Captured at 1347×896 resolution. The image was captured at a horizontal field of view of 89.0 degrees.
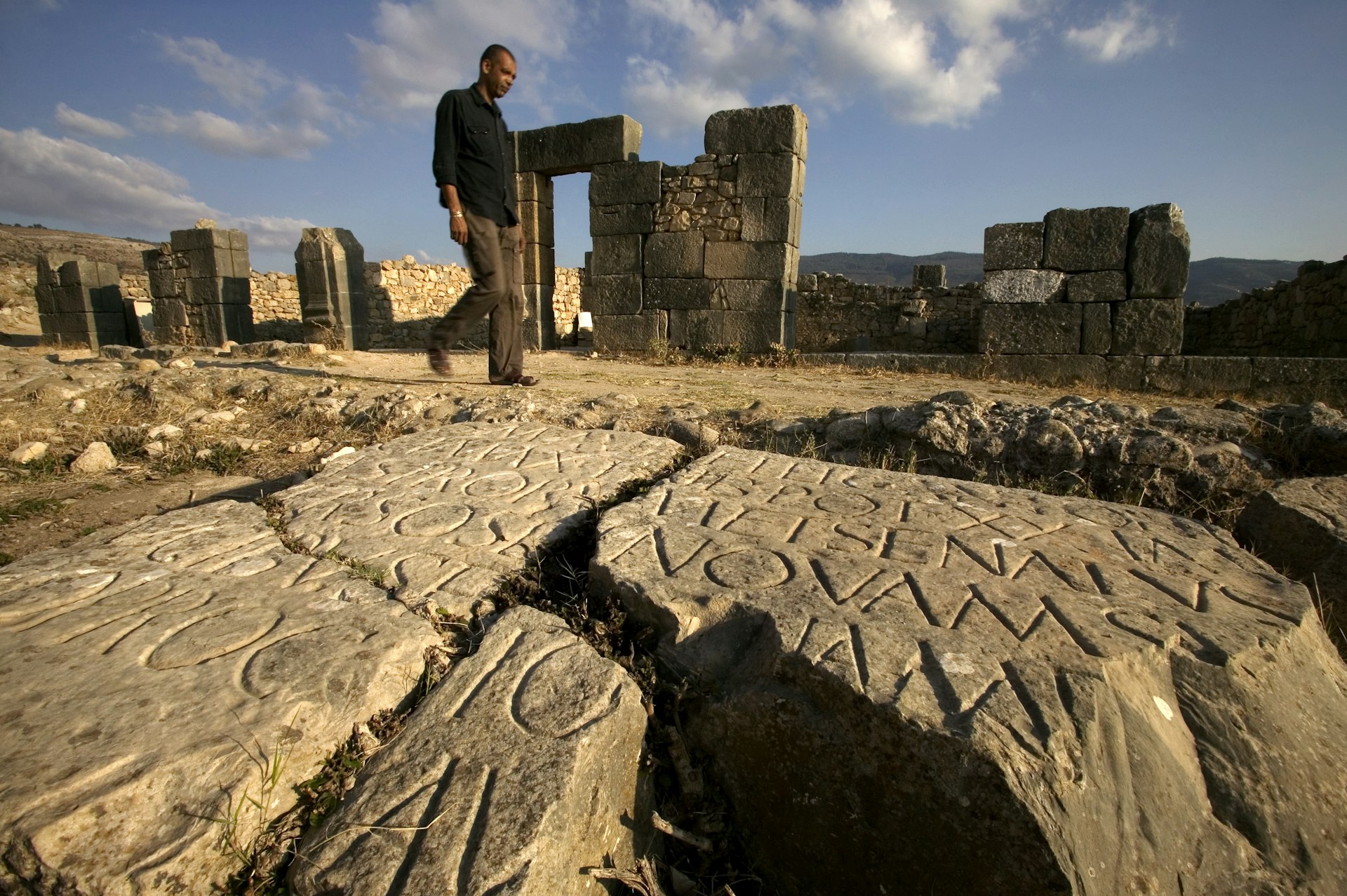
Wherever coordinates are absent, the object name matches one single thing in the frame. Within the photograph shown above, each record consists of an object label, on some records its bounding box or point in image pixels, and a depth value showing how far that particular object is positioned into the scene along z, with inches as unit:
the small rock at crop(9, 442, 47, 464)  143.7
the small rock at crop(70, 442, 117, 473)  143.0
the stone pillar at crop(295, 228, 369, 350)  399.9
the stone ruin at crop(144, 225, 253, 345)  468.8
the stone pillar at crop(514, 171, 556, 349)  369.1
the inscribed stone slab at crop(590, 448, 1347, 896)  52.5
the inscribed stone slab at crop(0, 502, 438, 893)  46.9
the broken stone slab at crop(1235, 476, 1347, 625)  86.5
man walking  174.6
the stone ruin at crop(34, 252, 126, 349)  530.0
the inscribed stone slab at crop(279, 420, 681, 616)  85.7
